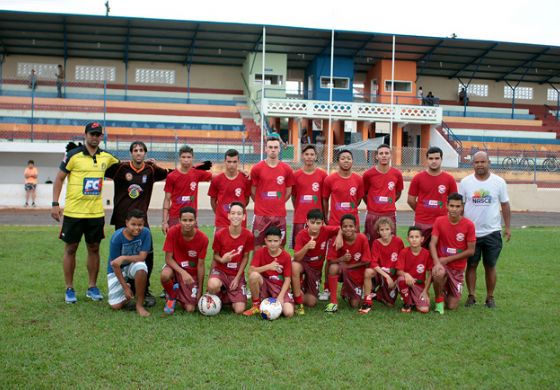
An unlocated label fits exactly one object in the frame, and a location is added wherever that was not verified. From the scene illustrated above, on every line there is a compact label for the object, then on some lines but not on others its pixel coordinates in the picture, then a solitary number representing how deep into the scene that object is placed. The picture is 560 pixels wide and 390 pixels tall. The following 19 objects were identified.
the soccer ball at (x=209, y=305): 6.41
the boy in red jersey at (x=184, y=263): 6.59
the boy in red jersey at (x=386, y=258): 7.05
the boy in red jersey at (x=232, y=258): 6.67
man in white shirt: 7.18
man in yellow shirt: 7.01
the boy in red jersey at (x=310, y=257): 6.78
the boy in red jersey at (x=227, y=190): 7.75
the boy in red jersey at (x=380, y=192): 7.69
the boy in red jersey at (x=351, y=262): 6.95
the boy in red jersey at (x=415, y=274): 6.82
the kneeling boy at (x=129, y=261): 6.61
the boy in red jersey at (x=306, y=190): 7.69
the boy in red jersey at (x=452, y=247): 6.93
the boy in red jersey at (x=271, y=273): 6.55
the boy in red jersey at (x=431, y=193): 7.46
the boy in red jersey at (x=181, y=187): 7.73
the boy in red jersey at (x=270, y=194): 7.64
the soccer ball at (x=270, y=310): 6.25
